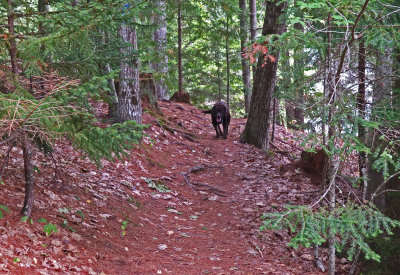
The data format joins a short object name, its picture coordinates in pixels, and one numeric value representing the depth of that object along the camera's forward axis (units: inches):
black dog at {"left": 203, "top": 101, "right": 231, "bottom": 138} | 519.5
